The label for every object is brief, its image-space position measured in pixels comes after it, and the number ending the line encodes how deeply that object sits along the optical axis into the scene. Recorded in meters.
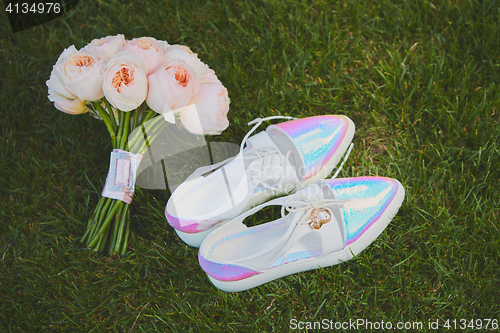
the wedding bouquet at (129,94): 1.10
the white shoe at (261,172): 1.19
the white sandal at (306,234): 1.16
